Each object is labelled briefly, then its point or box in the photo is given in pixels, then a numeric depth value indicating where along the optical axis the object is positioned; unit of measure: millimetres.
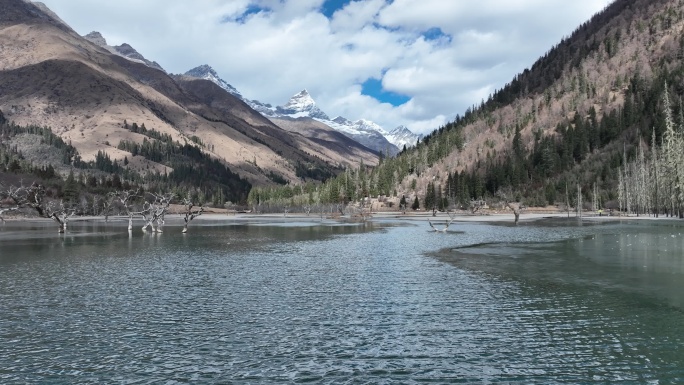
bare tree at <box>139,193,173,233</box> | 115062
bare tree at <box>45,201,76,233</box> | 108500
